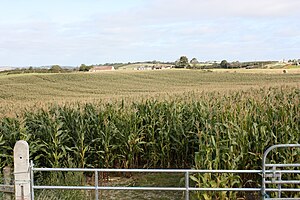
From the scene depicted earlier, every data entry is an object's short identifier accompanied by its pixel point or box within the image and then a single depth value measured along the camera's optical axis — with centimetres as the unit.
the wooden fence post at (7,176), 526
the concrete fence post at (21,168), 487
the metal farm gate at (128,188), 489
